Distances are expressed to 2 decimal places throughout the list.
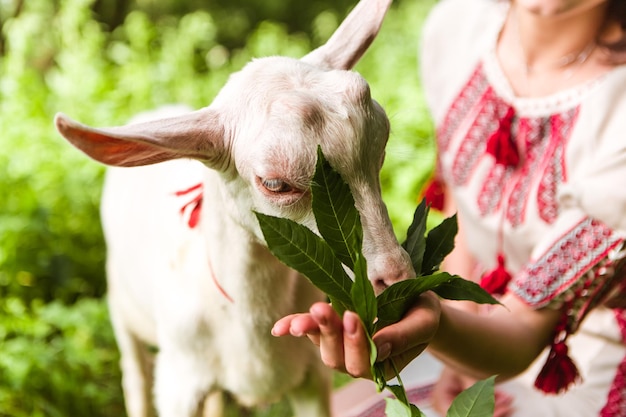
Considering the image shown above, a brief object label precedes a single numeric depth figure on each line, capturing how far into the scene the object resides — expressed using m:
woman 1.32
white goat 0.91
